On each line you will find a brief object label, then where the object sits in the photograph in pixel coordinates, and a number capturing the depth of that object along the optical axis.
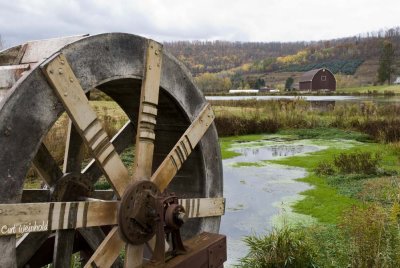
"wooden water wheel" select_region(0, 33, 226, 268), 2.32
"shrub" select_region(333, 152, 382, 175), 10.10
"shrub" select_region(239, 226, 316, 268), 4.89
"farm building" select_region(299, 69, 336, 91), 76.00
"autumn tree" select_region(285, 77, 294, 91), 81.25
